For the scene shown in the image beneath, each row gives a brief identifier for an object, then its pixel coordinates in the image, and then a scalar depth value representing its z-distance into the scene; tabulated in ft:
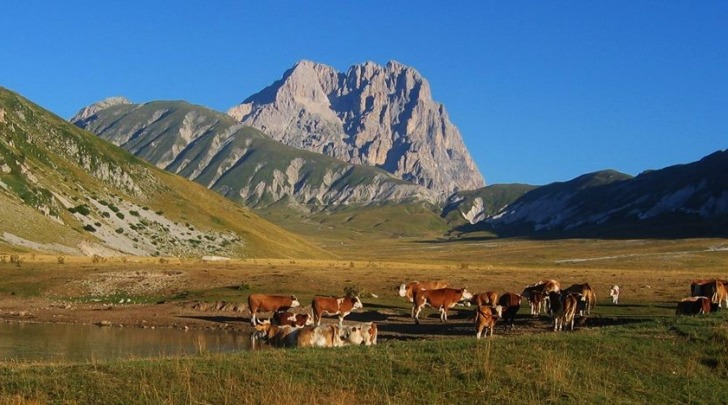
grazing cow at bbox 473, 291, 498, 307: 122.62
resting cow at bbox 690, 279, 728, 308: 130.11
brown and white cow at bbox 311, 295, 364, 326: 108.17
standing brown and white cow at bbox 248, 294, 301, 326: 116.78
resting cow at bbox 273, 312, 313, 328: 97.66
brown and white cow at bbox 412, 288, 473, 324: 120.57
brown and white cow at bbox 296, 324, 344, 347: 69.67
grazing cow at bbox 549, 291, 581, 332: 96.58
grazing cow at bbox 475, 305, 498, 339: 86.17
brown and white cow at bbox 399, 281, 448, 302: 136.85
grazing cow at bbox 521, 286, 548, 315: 122.83
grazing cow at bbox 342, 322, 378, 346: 73.72
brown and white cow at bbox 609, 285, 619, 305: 146.51
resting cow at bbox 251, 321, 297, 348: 73.61
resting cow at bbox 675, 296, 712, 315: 100.90
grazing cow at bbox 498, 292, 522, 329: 107.86
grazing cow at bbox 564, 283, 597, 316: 120.72
